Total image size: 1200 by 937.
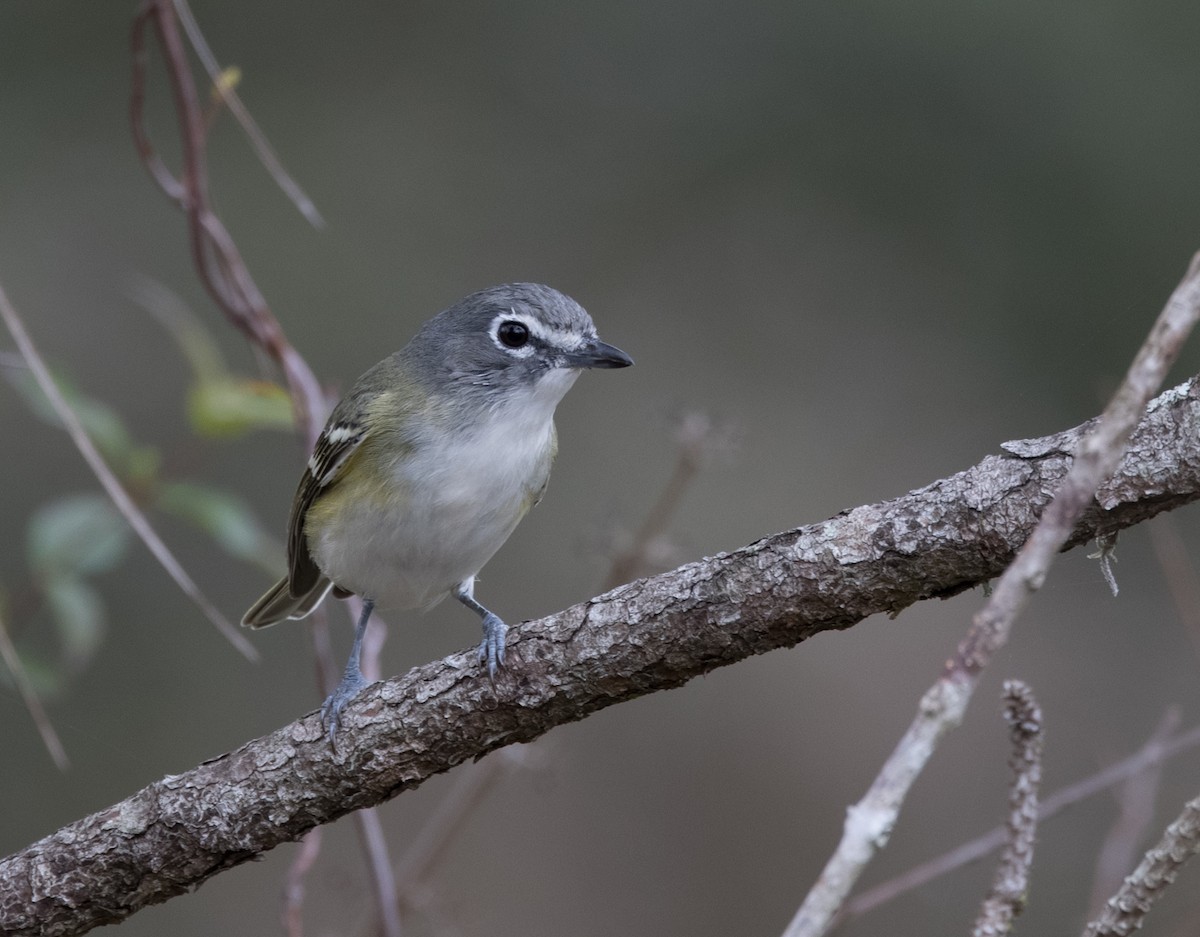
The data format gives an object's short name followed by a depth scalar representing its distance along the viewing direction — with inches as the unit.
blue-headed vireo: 305.6
